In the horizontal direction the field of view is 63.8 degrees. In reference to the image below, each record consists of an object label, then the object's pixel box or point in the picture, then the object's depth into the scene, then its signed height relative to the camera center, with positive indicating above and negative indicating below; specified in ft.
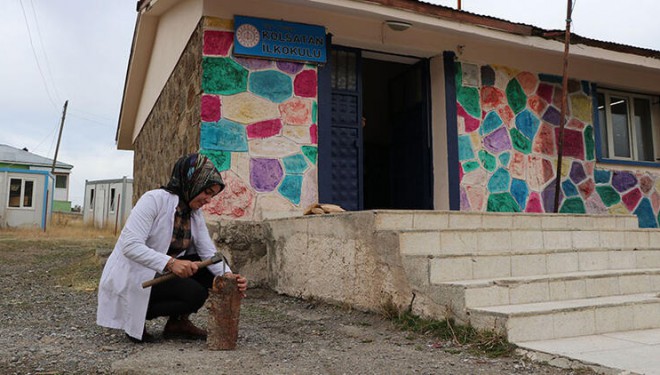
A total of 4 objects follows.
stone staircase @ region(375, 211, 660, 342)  11.10 -1.07
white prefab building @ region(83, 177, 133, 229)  67.51 +3.71
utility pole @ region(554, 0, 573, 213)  22.31 +5.39
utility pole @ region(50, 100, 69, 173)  104.23 +20.05
